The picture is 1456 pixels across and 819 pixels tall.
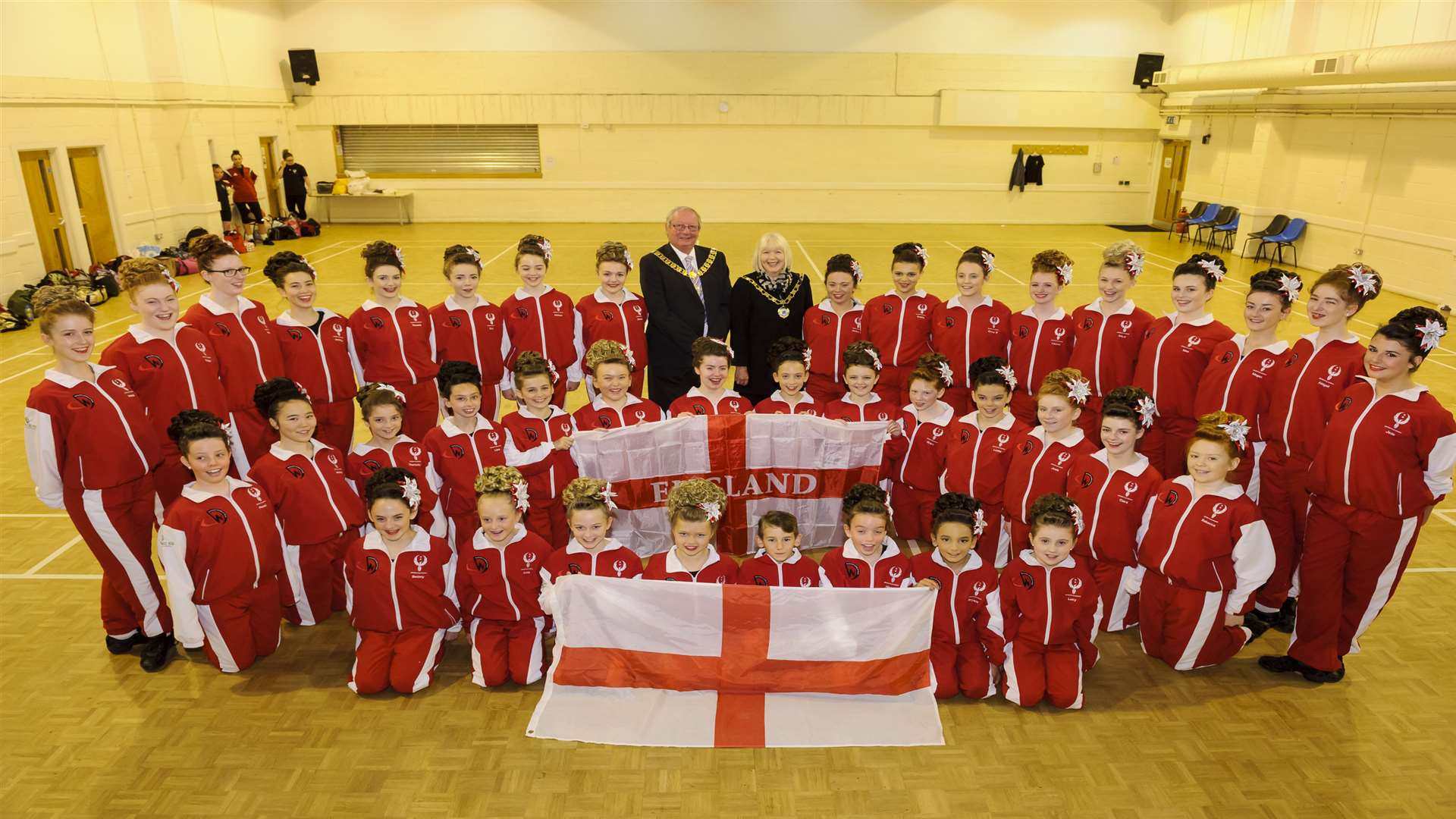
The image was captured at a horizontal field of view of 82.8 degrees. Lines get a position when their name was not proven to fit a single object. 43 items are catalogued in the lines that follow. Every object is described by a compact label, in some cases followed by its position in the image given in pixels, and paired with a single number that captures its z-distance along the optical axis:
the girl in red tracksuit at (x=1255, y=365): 5.58
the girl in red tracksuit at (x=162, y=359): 5.32
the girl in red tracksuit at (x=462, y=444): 5.60
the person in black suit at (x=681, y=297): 7.14
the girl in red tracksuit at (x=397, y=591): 4.80
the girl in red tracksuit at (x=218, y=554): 4.74
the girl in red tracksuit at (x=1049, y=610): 4.64
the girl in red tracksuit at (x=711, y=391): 6.16
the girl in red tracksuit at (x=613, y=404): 6.07
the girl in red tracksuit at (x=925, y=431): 6.17
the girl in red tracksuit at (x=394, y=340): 6.50
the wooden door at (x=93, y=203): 16.13
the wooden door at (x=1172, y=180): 24.10
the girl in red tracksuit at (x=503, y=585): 4.89
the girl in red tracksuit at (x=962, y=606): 4.78
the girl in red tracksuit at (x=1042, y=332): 6.64
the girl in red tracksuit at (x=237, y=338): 5.89
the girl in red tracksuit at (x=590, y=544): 4.88
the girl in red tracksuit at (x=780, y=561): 4.89
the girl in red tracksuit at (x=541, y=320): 7.01
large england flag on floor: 4.60
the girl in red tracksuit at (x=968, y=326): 6.80
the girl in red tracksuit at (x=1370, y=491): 4.59
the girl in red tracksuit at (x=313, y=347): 6.25
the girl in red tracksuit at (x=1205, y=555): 4.71
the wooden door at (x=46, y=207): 14.93
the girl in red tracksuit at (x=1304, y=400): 5.21
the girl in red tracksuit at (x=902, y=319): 7.00
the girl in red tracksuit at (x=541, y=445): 5.80
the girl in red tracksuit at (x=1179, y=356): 6.01
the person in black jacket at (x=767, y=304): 7.07
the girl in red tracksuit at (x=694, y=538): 4.82
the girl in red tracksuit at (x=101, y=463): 4.74
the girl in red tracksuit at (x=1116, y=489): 5.04
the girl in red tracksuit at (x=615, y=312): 6.85
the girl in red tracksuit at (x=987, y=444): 5.75
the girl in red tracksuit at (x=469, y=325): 6.80
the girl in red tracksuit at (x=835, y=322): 6.99
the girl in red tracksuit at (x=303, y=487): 5.14
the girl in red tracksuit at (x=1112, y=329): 6.43
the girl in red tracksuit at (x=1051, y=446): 5.39
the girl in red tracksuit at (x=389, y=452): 5.47
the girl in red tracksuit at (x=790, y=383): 6.31
